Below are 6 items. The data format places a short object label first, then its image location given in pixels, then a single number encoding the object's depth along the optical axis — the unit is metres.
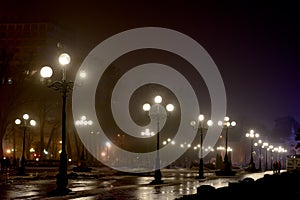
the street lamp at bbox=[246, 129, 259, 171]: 69.38
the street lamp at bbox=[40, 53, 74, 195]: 23.86
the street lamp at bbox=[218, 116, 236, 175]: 51.84
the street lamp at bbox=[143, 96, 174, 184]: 34.49
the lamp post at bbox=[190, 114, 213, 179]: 43.16
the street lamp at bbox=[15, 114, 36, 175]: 42.29
